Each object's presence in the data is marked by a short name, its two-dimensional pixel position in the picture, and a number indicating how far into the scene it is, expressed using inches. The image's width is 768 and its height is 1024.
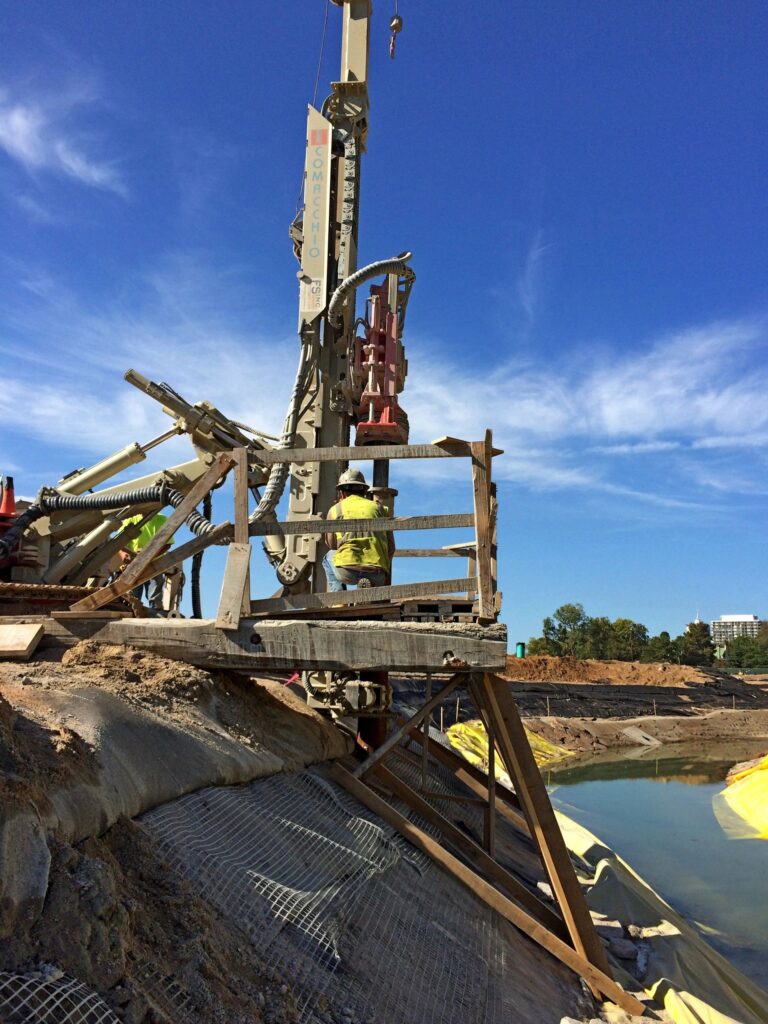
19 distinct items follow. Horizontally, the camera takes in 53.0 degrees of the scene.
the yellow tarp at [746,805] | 697.6
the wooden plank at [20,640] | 209.5
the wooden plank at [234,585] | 214.1
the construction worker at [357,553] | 255.0
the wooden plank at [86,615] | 225.9
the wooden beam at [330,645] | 205.2
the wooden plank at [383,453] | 216.4
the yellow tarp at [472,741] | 744.8
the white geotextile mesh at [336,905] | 140.8
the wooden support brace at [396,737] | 240.4
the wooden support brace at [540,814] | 210.8
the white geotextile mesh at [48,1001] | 85.3
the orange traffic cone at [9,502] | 389.4
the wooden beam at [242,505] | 218.2
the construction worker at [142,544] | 452.8
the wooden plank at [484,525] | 208.7
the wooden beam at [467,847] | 233.3
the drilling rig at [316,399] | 362.6
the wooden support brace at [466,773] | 339.9
